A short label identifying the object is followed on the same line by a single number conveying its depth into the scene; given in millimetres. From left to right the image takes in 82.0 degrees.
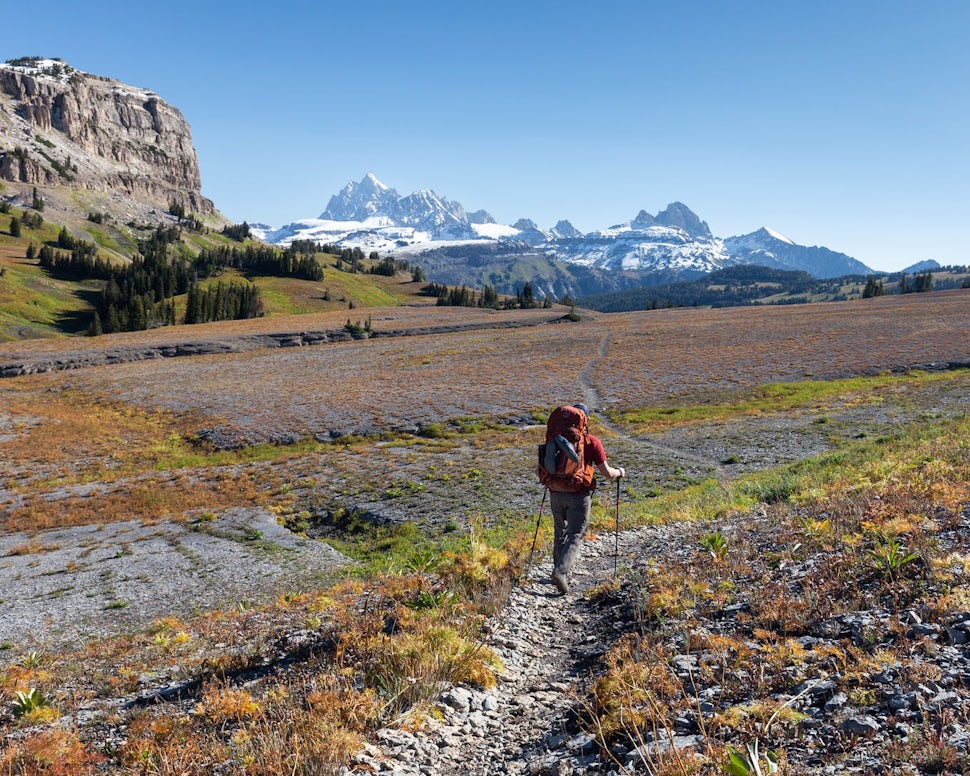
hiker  9727
